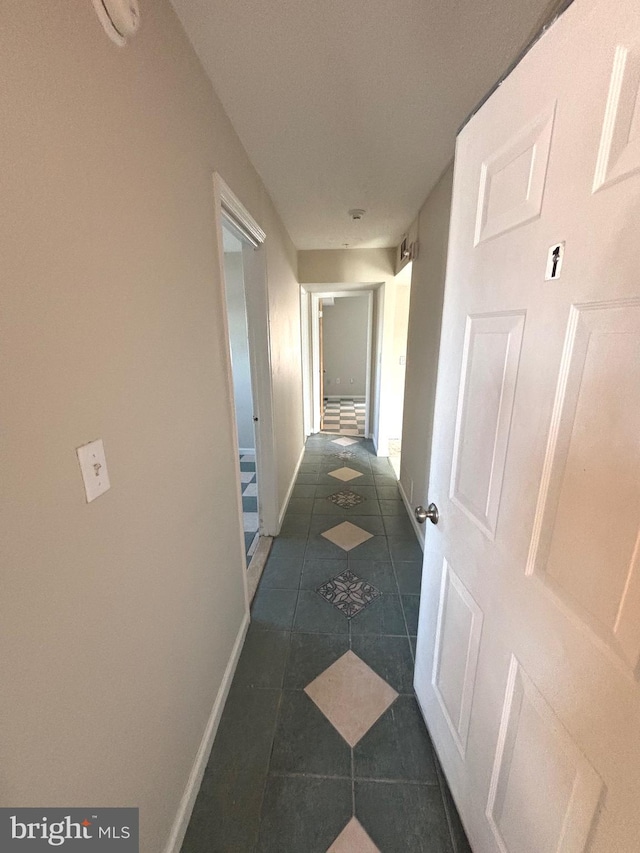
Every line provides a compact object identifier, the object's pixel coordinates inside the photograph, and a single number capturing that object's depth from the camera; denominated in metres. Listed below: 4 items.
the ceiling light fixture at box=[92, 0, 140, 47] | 0.64
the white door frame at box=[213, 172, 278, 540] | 1.81
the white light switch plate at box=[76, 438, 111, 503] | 0.62
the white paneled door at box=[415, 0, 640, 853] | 0.47
